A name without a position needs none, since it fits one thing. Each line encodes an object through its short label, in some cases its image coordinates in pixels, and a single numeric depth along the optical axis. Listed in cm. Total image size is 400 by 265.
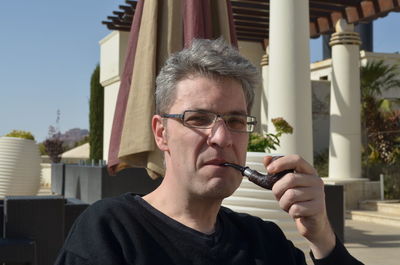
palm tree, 1468
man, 139
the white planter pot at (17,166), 639
